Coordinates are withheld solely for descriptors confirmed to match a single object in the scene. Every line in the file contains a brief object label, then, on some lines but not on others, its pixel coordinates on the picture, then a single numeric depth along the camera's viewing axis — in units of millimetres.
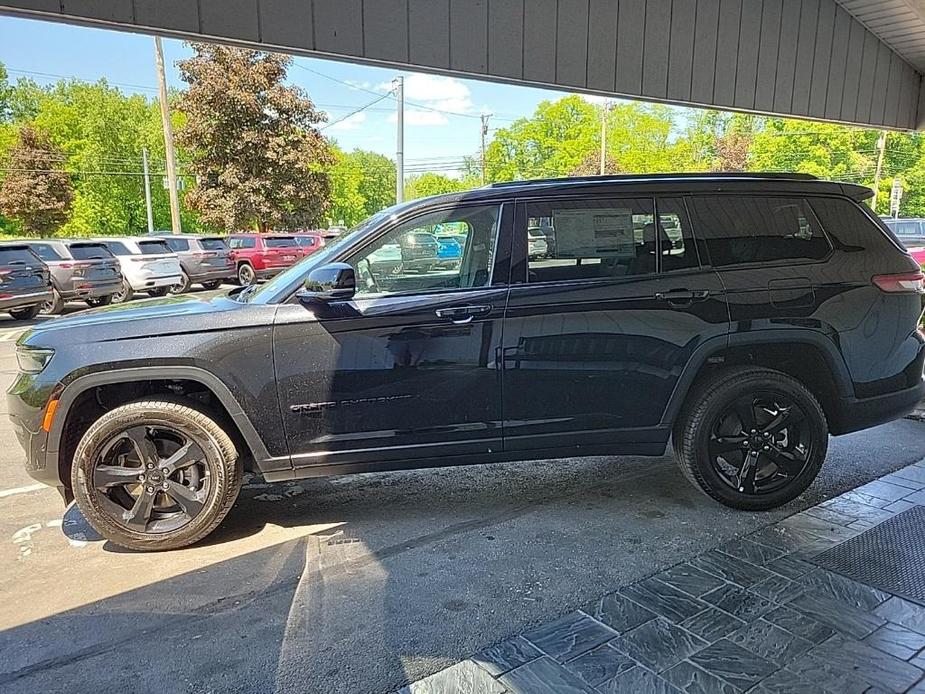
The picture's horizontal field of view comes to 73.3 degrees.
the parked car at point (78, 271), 12789
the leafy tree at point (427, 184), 60172
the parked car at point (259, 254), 19984
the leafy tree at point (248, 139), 24062
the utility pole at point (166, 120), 22322
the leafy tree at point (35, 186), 35375
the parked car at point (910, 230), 19350
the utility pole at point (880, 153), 33844
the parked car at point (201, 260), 17219
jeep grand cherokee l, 3162
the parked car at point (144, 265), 15219
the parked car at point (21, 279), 11234
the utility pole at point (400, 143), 23094
